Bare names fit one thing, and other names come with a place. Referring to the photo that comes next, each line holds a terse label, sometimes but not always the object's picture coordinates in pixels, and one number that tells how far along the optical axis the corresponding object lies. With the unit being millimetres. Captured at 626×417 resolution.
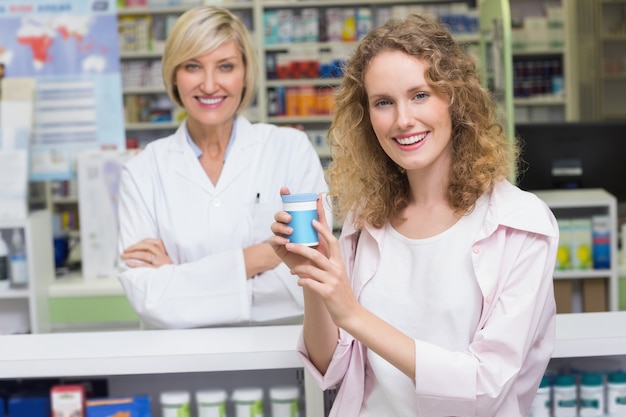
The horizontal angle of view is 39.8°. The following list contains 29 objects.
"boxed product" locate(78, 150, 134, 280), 4117
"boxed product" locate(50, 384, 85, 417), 1939
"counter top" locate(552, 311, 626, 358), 1878
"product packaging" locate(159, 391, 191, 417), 1938
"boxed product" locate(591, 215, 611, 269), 4027
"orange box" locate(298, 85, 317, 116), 6629
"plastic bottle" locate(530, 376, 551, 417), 1943
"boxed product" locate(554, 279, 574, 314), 4121
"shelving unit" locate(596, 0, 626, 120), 7441
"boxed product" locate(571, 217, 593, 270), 4074
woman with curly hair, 1498
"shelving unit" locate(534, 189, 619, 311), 3969
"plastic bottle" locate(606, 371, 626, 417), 1930
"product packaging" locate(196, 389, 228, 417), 1935
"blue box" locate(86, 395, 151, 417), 1946
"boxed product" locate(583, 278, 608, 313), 4125
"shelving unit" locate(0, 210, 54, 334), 3920
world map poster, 4398
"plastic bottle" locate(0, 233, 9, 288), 3909
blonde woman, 2303
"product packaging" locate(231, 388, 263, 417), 1931
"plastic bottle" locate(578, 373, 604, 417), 1927
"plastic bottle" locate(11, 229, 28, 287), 3908
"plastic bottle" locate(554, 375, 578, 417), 1939
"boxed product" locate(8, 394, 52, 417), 1980
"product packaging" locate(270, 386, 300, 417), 1947
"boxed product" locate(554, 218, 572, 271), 4074
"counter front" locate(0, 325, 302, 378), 1888
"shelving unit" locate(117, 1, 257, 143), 6695
